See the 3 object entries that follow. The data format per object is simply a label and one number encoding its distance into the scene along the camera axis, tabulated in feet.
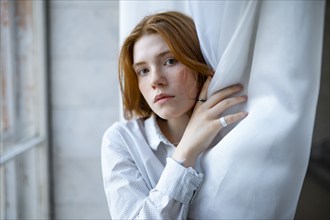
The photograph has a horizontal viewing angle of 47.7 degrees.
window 5.75
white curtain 1.99
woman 2.46
